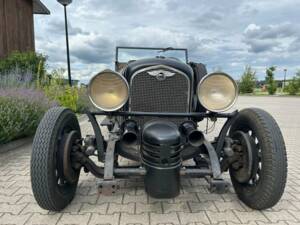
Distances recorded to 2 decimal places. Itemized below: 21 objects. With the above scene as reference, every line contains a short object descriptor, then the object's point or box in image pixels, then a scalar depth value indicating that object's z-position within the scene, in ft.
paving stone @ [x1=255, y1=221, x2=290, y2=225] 6.30
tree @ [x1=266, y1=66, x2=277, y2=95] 88.21
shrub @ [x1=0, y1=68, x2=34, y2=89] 16.05
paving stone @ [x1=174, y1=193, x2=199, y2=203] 7.47
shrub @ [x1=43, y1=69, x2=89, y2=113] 20.14
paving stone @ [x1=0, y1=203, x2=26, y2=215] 6.74
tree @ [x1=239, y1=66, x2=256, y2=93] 94.61
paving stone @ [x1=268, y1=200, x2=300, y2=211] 7.05
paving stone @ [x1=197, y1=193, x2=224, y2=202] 7.56
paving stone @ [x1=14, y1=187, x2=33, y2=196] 7.82
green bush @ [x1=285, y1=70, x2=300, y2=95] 77.96
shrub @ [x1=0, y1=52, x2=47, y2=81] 24.02
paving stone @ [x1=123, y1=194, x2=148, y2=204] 7.36
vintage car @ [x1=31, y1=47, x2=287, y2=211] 5.94
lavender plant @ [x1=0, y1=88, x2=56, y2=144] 11.64
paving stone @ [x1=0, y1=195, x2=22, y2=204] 7.32
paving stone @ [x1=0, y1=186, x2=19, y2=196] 7.84
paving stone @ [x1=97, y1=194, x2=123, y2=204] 7.36
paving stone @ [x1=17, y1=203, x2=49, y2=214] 6.70
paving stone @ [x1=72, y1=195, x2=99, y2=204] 7.34
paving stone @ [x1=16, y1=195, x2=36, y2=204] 7.32
